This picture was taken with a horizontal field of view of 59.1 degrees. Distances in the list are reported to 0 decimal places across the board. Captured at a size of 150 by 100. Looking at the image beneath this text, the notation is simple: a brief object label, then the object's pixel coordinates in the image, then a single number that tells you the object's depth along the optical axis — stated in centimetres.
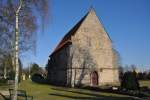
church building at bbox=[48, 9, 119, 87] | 2243
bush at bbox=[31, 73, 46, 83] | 3809
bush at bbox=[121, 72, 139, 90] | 1473
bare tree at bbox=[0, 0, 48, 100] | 932
